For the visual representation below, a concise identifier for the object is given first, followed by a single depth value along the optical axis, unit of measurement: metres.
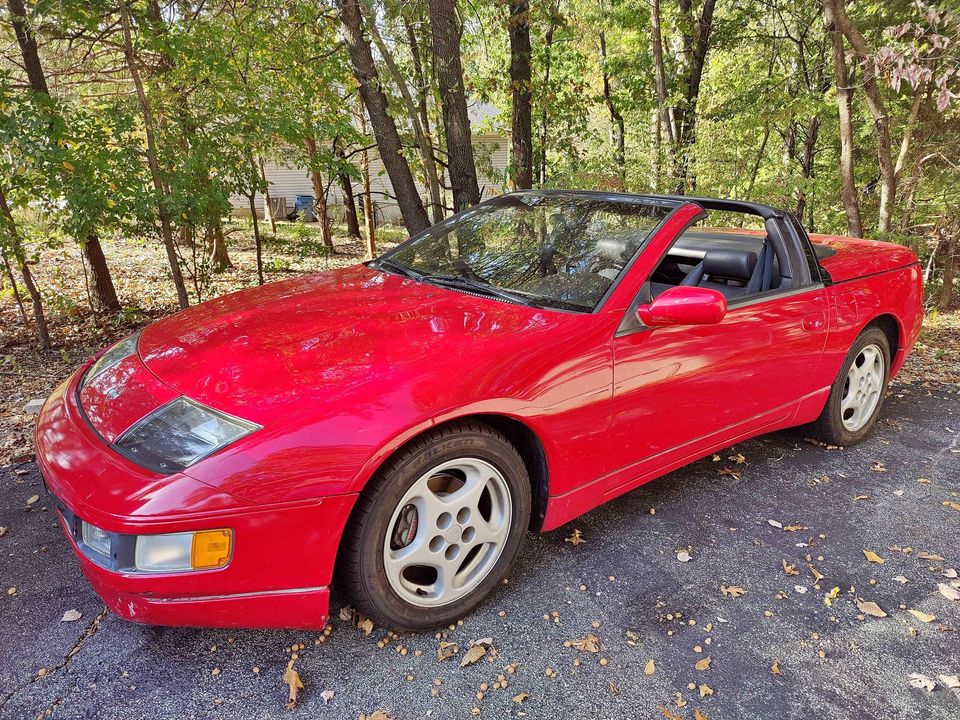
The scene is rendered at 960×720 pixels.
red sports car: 1.84
